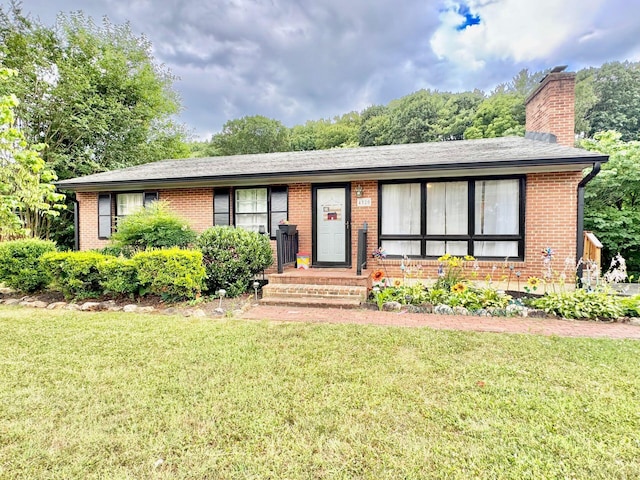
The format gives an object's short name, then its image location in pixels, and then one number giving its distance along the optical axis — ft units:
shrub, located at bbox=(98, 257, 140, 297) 20.12
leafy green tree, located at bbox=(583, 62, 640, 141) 78.69
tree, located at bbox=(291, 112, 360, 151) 112.06
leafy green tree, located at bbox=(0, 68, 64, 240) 15.28
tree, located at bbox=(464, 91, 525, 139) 79.61
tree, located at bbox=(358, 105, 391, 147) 101.65
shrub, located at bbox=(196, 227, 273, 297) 22.31
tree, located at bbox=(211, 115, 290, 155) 115.99
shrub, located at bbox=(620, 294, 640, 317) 17.19
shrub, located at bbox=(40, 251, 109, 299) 20.75
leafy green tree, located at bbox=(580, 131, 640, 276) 30.25
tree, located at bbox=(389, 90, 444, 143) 94.80
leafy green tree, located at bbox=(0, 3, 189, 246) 42.45
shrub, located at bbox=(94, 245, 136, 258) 24.50
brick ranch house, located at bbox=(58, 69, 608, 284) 21.63
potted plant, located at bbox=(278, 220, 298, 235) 24.95
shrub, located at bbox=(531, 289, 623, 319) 16.98
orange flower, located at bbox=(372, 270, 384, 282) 21.66
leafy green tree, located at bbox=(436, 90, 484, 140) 93.56
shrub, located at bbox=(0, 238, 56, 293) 22.88
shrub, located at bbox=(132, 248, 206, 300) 19.65
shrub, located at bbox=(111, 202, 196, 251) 24.27
